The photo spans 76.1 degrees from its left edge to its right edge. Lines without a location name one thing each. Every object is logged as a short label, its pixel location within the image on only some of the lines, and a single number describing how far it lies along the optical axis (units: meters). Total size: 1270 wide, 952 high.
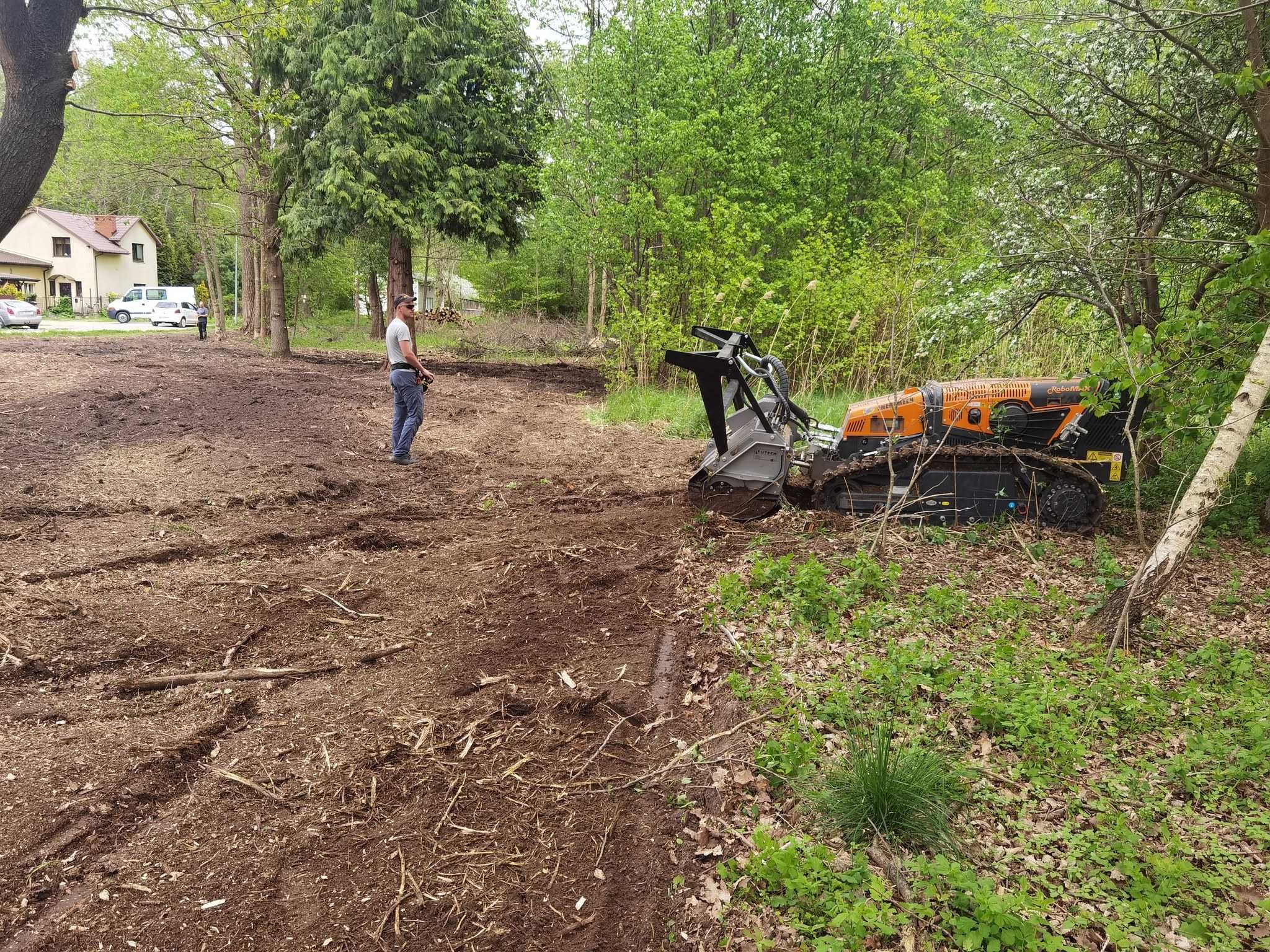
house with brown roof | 46.12
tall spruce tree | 18.78
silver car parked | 27.83
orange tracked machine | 6.68
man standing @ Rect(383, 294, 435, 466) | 9.12
